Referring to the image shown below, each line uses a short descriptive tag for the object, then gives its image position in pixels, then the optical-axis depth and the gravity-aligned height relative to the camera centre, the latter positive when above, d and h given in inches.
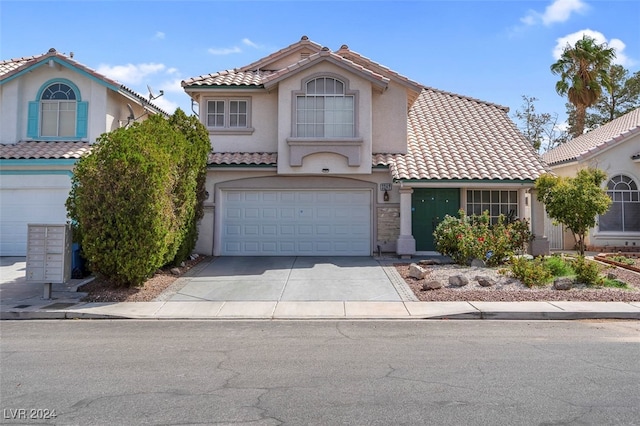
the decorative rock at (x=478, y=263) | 509.7 -34.6
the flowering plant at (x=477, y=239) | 509.7 -8.7
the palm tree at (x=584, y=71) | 1091.3 +376.2
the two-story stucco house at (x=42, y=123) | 616.4 +144.8
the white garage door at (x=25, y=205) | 613.9 +29.1
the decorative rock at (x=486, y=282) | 429.1 -45.8
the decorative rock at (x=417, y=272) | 463.1 -40.5
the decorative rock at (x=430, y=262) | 536.7 -35.4
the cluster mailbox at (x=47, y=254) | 394.6 -22.1
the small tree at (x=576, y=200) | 511.8 +34.4
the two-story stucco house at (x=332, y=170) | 609.3 +77.7
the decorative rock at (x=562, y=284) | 418.6 -46.0
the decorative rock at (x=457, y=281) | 431.2 -45.4
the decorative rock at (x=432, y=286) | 424.5 -49.3
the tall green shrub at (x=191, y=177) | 497.7 +58.6
